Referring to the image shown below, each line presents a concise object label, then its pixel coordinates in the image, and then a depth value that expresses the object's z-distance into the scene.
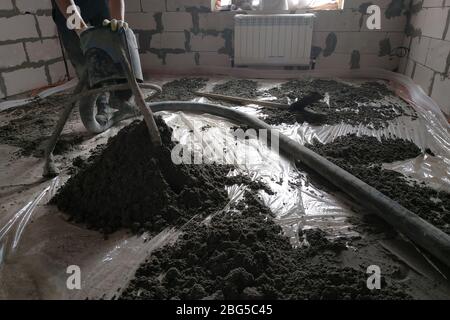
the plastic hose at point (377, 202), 1.19
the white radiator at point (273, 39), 4.00
